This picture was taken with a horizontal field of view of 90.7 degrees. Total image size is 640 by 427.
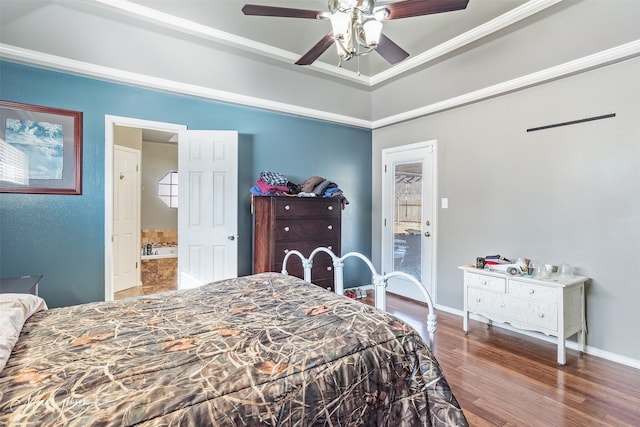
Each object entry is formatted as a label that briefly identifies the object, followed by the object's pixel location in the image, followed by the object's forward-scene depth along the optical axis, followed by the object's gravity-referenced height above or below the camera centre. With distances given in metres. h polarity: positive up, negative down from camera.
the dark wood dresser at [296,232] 3.38 -0.21
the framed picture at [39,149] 2.67 +0.55
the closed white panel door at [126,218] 4.52 -0.09
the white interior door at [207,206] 3.38 +0.07
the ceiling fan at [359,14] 1.88 +1.23
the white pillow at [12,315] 1.02 -0.42
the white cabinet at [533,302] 2.56 -0.78
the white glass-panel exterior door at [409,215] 4.06 -0.02
